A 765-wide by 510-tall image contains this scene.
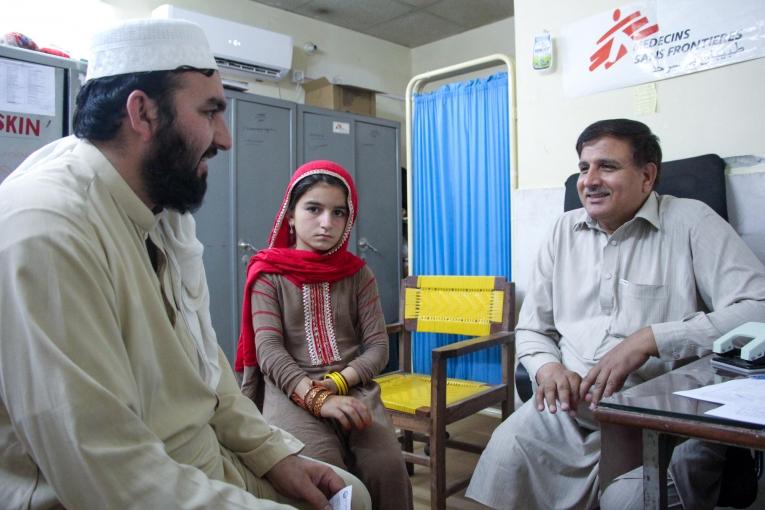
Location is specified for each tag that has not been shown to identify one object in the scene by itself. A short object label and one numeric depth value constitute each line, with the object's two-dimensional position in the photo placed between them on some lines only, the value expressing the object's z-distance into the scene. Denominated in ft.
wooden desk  2.68
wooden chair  6.46
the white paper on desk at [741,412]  2.72
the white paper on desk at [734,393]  3.03
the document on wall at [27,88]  8.82
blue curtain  9.53
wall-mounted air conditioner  13.39
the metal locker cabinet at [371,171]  13.08
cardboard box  13.91
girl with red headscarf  4.90
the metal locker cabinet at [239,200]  11.39
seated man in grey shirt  4.84
